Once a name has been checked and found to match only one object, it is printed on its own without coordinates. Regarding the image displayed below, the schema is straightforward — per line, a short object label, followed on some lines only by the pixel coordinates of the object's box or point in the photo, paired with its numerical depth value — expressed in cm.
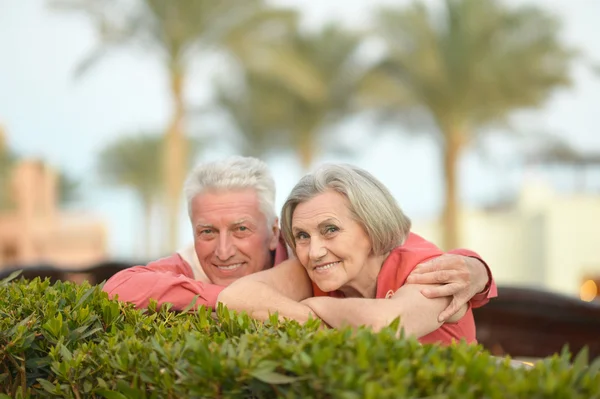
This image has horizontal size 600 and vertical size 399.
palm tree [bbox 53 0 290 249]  1848
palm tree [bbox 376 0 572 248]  1894
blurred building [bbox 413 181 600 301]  3325
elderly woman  269
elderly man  295
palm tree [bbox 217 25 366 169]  2070
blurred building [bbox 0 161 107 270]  2875
